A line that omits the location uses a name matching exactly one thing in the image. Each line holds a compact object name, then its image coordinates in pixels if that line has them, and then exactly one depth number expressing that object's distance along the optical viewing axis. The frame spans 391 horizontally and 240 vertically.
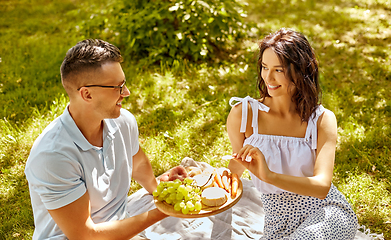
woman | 2.42
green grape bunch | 2.21
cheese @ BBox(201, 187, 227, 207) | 2.29
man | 2.03
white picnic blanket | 3.17
